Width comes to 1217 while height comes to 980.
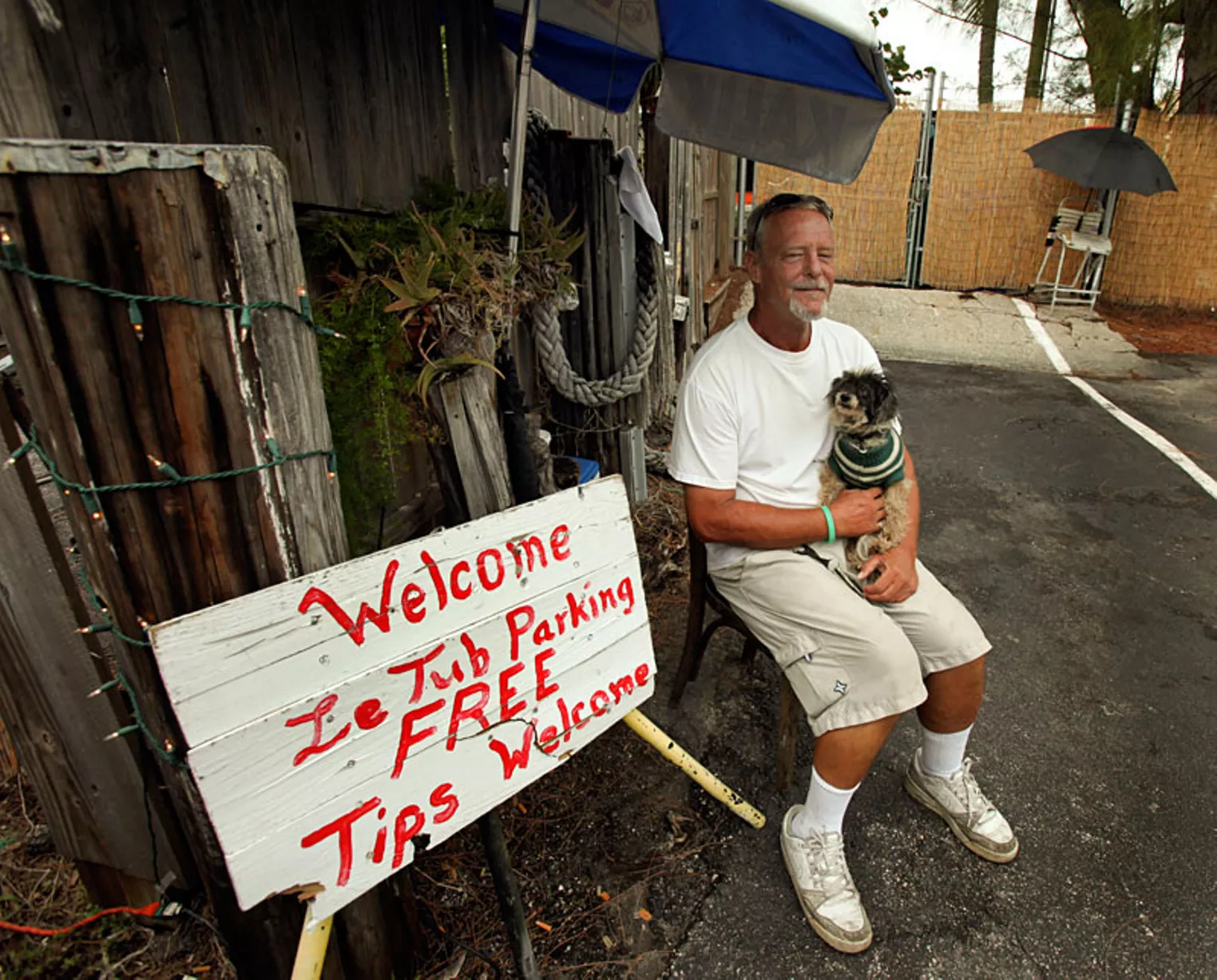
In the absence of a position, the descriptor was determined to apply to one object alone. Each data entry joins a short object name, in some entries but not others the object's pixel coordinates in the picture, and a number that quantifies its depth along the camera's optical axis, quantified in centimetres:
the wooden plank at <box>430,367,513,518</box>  162
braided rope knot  297
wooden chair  223
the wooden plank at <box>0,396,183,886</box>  156
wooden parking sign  114
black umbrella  805
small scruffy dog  213
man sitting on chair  192
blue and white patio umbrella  221
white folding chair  902
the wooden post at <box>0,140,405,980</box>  102
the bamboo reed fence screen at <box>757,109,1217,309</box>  891
